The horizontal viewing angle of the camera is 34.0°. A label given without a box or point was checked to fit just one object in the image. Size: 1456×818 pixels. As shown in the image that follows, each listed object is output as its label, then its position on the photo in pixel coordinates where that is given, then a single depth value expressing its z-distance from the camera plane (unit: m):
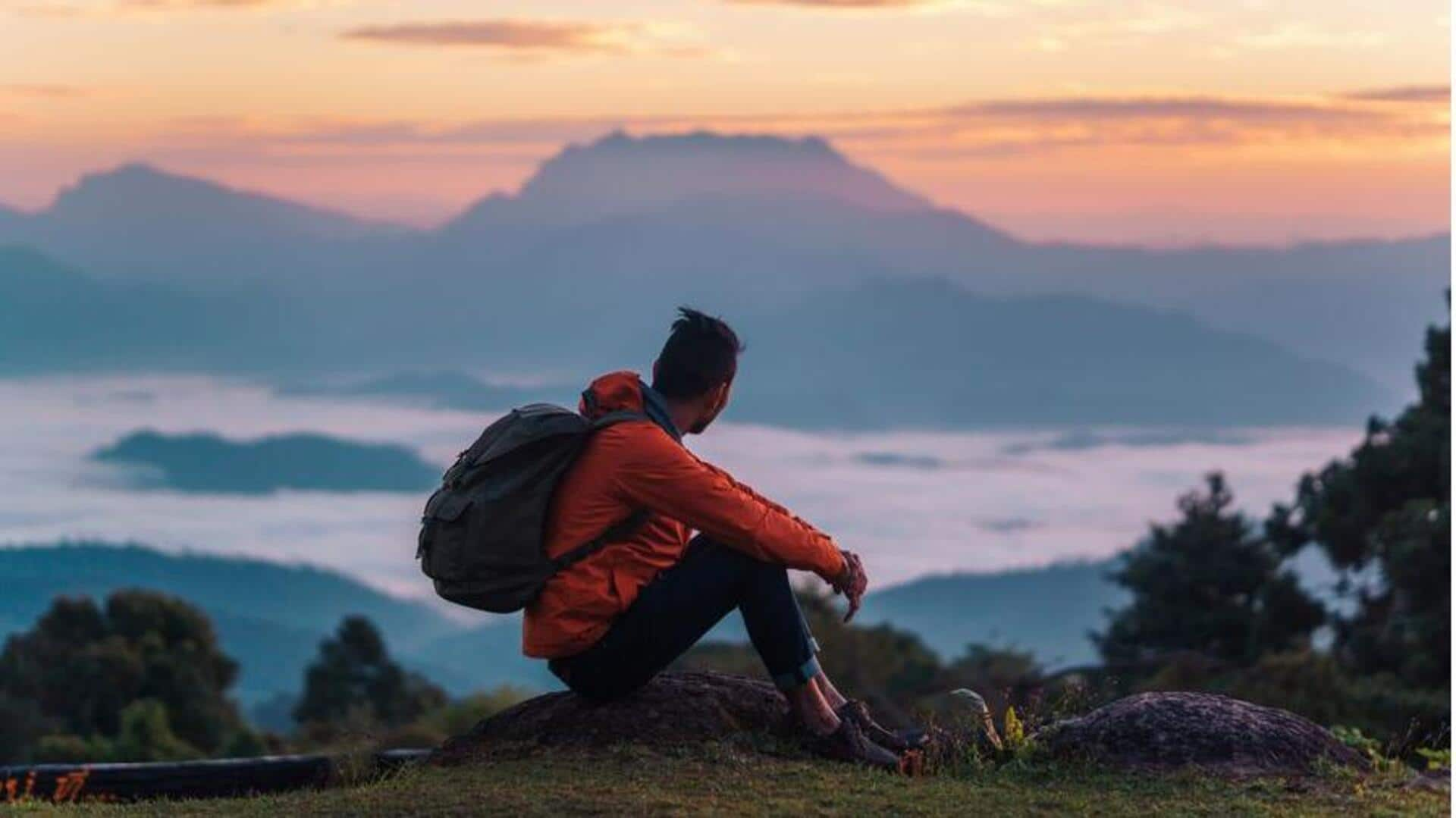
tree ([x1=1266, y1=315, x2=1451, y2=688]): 24.33
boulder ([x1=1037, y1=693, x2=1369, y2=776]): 9.27
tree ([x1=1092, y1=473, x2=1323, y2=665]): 30.09
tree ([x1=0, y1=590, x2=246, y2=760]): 31.64
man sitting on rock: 8.81
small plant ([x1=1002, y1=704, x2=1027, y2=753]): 9.52
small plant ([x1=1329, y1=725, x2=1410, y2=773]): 9.59
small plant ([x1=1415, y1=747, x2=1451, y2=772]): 10.67
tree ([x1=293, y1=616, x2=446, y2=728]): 37.16
